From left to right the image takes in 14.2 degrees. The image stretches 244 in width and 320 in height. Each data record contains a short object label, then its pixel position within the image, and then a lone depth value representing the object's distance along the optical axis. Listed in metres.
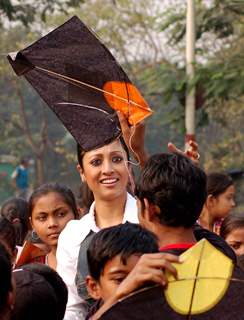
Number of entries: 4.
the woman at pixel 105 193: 4.14
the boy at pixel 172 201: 3.26
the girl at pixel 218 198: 6.75
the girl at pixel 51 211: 5.22
